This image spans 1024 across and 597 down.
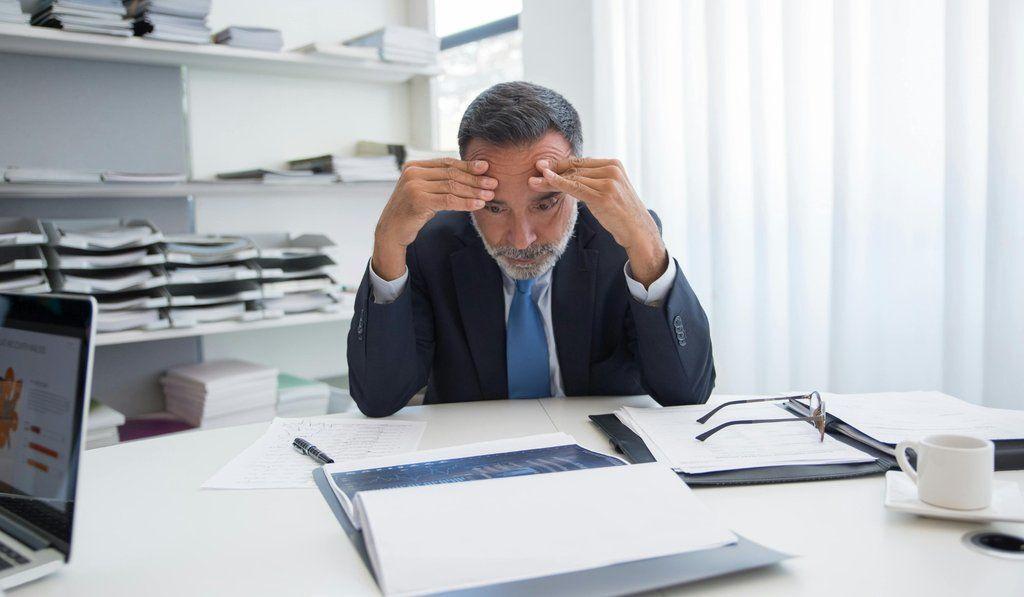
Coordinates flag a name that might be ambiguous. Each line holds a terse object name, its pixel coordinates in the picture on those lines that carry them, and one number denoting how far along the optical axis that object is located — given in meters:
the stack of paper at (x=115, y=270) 2.15
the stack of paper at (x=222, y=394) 2.38
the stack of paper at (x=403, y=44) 2.67
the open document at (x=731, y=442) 1.06
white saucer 0.86
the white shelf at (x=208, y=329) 2.20
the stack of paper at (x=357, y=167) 2.59
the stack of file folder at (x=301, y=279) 2.48
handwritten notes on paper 1.09
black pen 1.15
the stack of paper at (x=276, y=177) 2.47
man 1.46
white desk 0.76
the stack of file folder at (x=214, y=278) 2.32
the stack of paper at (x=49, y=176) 2.08
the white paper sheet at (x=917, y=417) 1.12
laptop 0.78
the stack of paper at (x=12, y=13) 2.04
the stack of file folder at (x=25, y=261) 2.04
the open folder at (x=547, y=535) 0.73
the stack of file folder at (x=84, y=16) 2.09
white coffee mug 0.87
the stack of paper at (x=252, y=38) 2.39
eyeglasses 1.16
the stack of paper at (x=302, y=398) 2.54
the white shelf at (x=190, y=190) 2.20
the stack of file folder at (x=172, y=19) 2.22
